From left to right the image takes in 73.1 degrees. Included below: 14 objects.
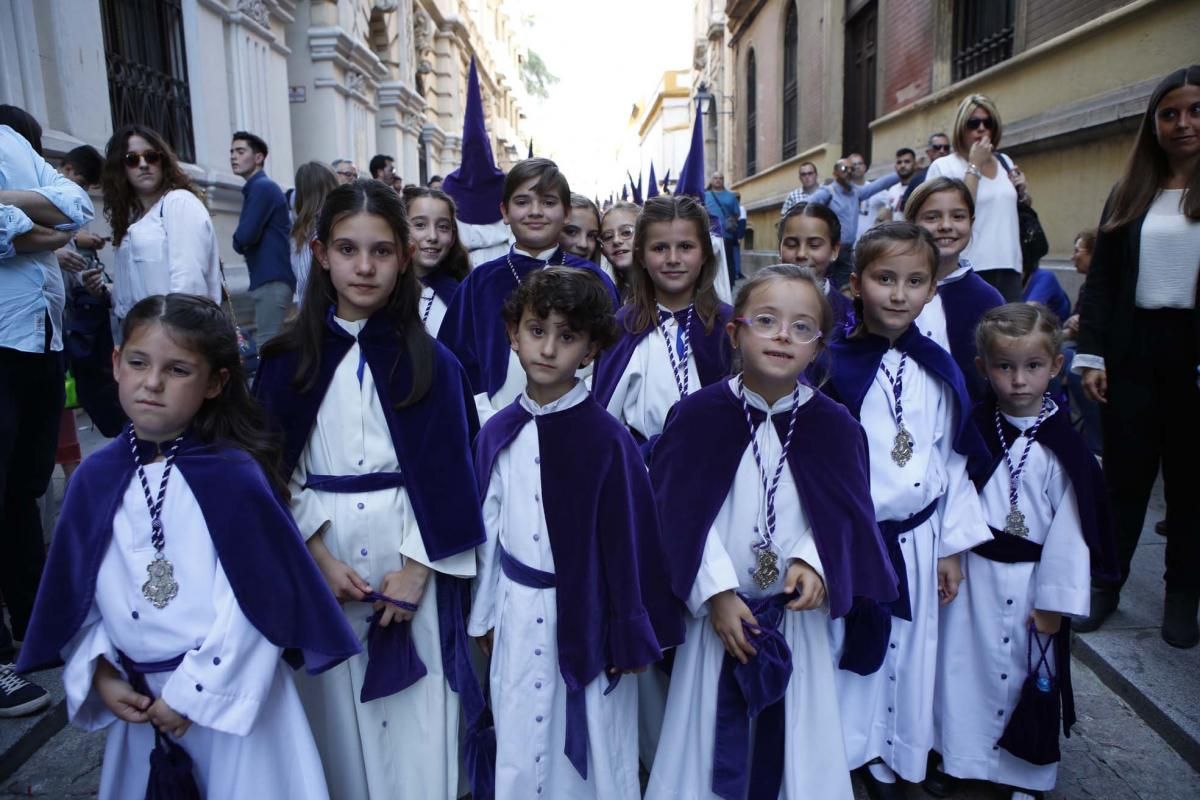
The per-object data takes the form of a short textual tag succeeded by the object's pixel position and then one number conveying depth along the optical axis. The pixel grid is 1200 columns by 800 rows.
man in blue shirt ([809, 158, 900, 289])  9.00
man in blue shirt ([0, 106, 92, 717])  2.86
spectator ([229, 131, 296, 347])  6.05
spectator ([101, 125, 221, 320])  3.77
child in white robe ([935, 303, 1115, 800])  2.52
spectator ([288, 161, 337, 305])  5.12
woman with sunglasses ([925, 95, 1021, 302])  4.38
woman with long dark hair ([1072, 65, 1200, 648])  3.11
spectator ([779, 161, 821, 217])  10.39
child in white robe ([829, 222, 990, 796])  2.53
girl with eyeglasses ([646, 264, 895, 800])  2.18
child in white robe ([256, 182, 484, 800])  2.24
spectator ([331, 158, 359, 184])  8.27
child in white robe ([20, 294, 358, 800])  1.88
